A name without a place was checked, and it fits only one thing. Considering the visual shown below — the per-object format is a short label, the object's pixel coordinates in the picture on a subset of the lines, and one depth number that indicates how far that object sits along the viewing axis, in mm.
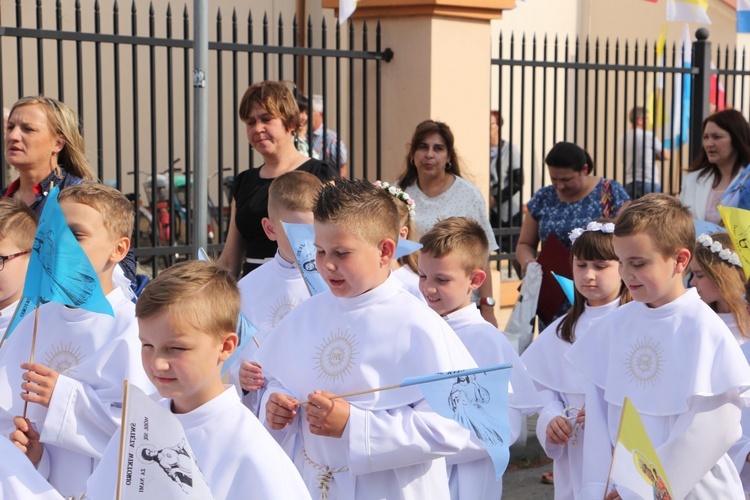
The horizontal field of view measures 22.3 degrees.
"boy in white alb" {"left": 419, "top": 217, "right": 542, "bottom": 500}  7115
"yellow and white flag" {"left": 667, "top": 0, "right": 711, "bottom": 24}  15493
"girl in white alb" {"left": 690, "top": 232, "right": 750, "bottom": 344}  7648
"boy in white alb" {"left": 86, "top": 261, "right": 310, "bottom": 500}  4529
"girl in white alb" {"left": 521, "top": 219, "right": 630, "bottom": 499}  7378
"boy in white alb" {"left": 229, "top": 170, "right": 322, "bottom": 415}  7507
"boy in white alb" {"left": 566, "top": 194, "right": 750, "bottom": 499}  6149
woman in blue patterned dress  11169
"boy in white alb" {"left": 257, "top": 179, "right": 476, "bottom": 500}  5640
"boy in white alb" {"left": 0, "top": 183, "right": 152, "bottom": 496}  5643
